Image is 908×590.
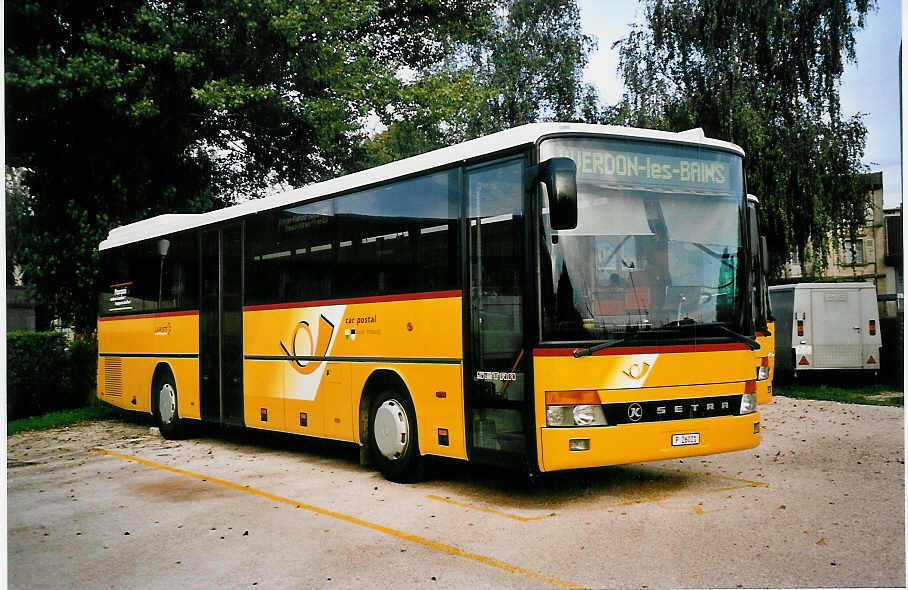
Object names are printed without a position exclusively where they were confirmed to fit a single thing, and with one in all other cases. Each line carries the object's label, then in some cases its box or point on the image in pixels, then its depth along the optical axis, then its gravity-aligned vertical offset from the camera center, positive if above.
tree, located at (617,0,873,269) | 19.75 +4.38
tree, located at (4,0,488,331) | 15.66 +3.68
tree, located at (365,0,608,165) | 21.12 +5.59
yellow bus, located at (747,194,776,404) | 11.87 -0.40
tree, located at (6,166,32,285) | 16.36 +1.83
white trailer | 19.61 -0.55
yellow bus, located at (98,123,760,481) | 7.95 +0.03
